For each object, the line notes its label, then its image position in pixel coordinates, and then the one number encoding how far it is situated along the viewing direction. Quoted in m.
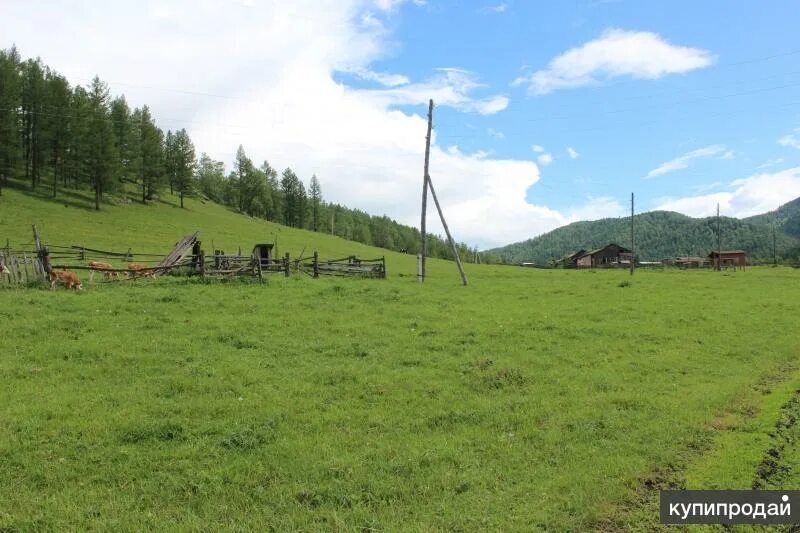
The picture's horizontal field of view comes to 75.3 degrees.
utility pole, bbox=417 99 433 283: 32.69
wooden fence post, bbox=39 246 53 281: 21.11
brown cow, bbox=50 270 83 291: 21.00
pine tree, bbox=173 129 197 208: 89.12
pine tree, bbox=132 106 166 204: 79.81
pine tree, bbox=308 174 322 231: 127.81
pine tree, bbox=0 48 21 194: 61.44
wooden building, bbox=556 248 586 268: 121.37
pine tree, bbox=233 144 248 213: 109.58
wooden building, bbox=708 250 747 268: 108.13
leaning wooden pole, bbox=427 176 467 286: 32.32
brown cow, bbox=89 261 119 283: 25.69
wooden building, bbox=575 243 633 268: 117.25
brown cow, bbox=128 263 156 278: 25.71
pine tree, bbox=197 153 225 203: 116.62
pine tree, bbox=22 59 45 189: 67.75
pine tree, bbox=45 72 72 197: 68.38
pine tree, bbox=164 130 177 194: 89.56
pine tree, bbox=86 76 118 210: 66.31
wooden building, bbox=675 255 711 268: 116.23
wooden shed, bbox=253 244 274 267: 31.45
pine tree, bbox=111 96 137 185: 76.12
